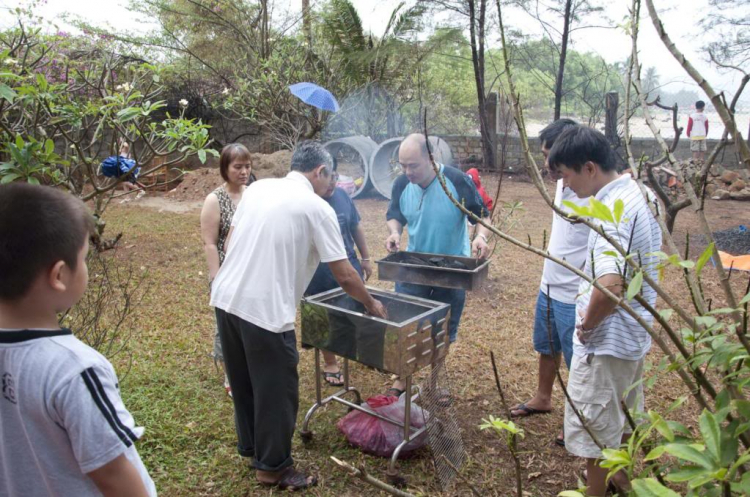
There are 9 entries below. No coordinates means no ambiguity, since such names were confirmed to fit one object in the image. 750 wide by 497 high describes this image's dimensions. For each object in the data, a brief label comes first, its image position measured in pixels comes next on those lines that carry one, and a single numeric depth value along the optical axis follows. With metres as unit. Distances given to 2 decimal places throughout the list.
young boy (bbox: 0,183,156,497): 1.25
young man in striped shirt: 2.37
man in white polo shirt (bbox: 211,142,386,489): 2.77
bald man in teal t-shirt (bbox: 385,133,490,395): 3.86
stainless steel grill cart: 2.89
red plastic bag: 3.32
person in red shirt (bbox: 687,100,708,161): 12.17
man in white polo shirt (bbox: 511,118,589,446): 3.12
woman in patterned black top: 3.86
